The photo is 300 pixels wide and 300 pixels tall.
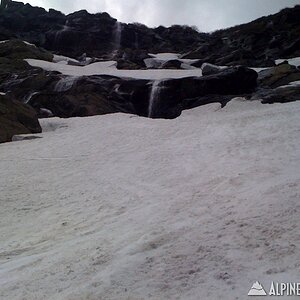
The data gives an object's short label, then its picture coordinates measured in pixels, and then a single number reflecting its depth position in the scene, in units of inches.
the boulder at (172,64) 1677.7
